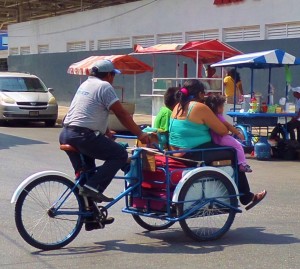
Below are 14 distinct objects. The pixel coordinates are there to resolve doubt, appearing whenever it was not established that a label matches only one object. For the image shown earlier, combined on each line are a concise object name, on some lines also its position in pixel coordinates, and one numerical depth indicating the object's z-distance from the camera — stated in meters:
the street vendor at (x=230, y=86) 17.28
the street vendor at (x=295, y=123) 14.84
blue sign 38.06
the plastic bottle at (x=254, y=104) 14.73
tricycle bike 6.76
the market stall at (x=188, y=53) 18.16
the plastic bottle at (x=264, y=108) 14.82
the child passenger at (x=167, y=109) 9.44
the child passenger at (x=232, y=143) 7.37
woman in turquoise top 7.21
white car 21.72
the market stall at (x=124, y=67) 20.30
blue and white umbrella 14.34
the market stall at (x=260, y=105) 14.48
